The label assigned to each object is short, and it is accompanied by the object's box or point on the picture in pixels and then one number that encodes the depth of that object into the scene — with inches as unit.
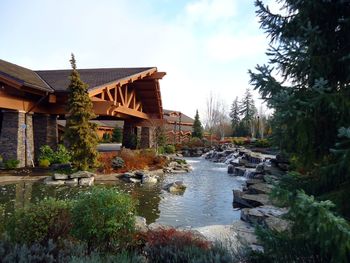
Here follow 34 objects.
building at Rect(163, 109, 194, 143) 1708.0
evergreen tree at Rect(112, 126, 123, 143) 1480.3
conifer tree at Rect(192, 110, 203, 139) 1796.3
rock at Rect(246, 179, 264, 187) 487.2
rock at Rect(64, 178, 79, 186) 516.2
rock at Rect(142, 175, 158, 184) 556.5
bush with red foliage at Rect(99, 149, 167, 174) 623.1
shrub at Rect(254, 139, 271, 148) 1261.1
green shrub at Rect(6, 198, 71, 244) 173.6
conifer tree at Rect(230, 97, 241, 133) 2463.0
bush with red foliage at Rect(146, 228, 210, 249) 166.1
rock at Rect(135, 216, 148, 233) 211.5
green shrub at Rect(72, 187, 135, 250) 180.4
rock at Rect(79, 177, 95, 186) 521.8
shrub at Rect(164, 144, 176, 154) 1208.2
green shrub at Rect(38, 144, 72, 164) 624.4
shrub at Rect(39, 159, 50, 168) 609.3
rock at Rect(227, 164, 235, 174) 750.4
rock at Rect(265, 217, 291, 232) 254.1
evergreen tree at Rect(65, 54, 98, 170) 561.6
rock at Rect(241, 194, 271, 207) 367.6
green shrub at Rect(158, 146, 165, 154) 1041.6
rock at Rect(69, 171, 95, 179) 530.3
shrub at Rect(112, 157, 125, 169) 630.5
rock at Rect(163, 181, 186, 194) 479.0
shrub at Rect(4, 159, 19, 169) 580.4
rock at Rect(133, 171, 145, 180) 575.7
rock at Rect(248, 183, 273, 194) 416.2
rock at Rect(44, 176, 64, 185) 511.0
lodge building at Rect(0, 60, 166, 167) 601.6
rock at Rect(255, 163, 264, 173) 631.8
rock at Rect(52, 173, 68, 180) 521.7
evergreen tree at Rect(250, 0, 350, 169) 109.1
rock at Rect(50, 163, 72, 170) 585.9
